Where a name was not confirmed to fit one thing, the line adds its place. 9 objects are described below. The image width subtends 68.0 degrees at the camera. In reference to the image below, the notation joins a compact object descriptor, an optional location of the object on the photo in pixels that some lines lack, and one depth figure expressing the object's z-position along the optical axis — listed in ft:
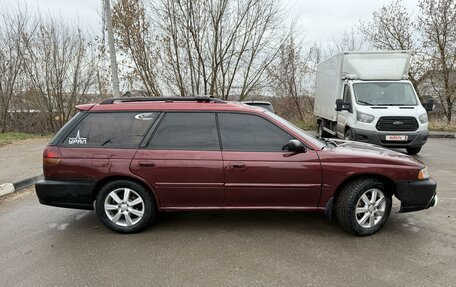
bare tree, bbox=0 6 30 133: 53.21
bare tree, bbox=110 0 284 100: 45.06
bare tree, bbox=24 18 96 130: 55.16
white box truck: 28.30
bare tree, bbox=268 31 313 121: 51.72
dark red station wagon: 12.74
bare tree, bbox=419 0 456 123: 63.67
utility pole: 31.68
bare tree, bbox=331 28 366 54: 77.00
